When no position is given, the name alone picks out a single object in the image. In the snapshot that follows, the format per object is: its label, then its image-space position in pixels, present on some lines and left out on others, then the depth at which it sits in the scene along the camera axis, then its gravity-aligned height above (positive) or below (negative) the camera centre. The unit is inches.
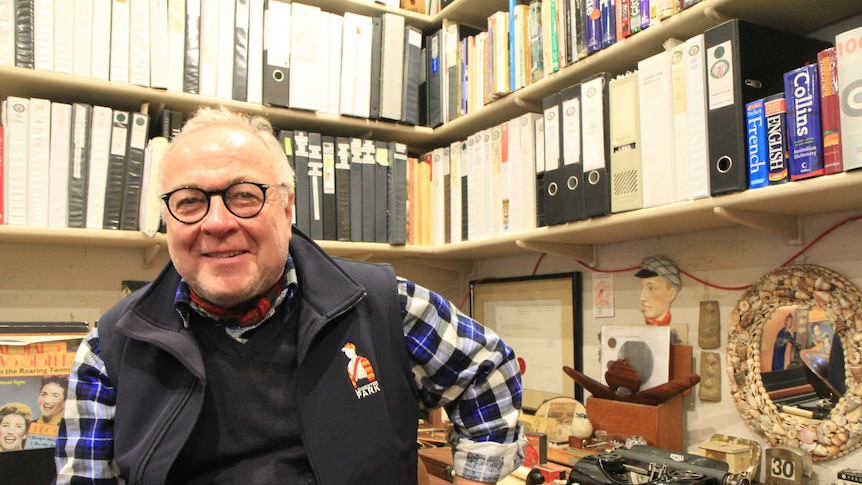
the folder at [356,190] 77.7 +13.0
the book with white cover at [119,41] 66.8 +27.4
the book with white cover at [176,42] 69.3 +28.3
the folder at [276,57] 74.0 +28.5
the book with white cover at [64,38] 64.3 +26.8
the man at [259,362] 40.3 -4.9
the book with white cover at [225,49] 71.7 +28.5
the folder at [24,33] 62.7 +26.6
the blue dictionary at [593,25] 60.4 +26.4
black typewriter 43.5 -13.2
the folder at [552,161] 63.6 +13.8
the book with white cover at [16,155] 61.6 +13.9
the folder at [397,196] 80.0 +12.7
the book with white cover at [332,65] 77.8 +28.8
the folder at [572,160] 60.8 +13.2
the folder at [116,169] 65.8 +13.3
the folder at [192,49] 69.9 +27.7
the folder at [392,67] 80.7 +29.7
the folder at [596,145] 58.1 +14.1
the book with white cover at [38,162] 62.6 +13.3
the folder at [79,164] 64.2 +13.5
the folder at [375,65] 80.3 +29.8
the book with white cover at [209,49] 70.8 +28.2
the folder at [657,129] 52.6 +14.1
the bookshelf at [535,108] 48.6 +21.7
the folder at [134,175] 66.6 +12.8
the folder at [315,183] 75.3 +13.4
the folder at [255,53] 73.4 +28.7
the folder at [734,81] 47.0 +16.4
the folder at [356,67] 78.7 +29.0
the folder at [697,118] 49.5 +14.2
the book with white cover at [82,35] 65.1 +27.4
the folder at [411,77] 82.8 +29.2
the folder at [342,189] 76.9 +13.0
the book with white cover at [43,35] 63.5 +26.8
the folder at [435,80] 83.2 +29.0
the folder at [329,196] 76.2 +11.9
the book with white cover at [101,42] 66.0 +27.0
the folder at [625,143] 55.4 +13.6
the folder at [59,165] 63.4 +13.2
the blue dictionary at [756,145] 45.7 +11.0
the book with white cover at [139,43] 67.5 +27.5
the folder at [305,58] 75.6 +29.0
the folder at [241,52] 72.6 +28.5
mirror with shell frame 48.4 -6.0
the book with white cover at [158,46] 68.2 +27.5
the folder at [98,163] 65.1 +13.8
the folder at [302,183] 74.4 +13.3
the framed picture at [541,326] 74.1 -4.4
